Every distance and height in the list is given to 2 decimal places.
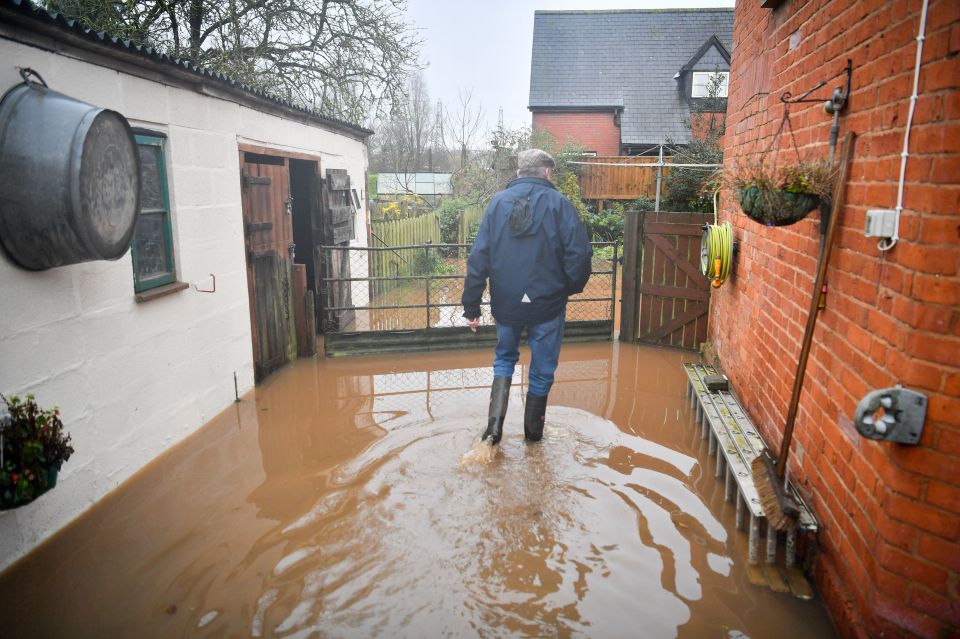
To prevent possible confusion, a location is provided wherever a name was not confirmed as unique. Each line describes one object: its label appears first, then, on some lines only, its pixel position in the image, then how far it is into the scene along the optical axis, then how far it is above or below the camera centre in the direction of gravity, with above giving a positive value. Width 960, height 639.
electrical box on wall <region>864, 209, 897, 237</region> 2.47 -0.09
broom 3.03 -1.03
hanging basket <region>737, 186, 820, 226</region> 3.15 -0.03
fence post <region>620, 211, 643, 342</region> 7.99 -0.98
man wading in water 4.61 -0.52
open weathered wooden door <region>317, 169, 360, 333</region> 8.70 -0.63
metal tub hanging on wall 3.20 +0.09
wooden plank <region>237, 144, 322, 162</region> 6.59 +0.50
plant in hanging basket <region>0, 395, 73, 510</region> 2.90 -1.19
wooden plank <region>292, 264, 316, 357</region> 7.61 -1.33
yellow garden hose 5.41 -0.43
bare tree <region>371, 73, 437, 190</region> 30.14 +2.77
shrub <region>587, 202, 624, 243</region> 17.47 -0.78
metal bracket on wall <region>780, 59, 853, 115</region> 3.11 +0.49
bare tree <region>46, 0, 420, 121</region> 12.87 +3.09
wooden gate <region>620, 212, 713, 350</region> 7.63 -1.00
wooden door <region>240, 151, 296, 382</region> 6.61 -0.68
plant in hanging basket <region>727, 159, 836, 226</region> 3.12 +0.04
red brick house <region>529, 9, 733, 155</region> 23.42 +4.80
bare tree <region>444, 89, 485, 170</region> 27.09 +3.43
